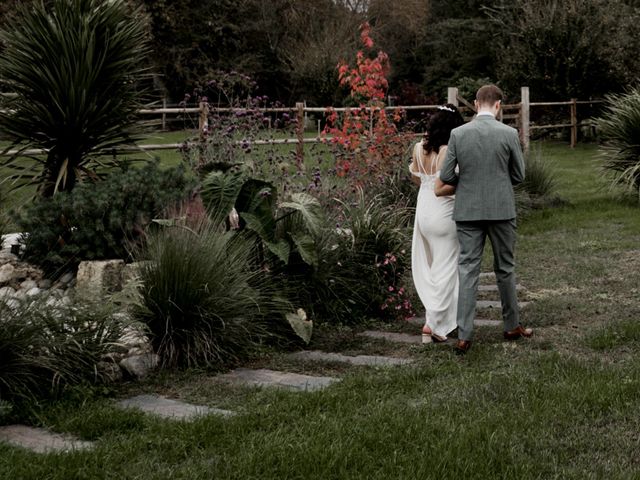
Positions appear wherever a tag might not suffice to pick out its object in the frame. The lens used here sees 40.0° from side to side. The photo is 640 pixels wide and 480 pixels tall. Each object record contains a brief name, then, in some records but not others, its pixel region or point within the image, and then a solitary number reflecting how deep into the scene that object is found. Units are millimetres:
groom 6301
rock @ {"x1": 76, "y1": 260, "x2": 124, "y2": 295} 6883
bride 6758
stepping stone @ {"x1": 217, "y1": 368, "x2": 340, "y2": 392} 5353
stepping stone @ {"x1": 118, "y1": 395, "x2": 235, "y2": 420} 4723
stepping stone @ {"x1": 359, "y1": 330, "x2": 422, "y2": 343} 6858
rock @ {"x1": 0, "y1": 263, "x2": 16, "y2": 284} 7191
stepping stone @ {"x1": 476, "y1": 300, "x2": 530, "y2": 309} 7934
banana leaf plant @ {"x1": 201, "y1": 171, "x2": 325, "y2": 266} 6816
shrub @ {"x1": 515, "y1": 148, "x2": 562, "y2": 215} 14250
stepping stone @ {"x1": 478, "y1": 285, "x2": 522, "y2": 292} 8805
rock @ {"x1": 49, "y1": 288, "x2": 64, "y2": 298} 5617
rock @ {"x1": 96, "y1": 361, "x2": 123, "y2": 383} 5406
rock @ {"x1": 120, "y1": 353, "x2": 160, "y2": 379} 5594
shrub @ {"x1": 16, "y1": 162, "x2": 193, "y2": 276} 7176
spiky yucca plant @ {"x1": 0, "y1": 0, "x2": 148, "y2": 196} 8242
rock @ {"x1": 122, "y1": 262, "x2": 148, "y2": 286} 6133
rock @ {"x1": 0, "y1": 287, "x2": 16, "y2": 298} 6823
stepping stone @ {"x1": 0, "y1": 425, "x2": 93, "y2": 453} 4230
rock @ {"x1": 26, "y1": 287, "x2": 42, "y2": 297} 6866
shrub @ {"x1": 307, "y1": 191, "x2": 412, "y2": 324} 7355
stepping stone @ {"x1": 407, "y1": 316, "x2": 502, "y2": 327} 7238
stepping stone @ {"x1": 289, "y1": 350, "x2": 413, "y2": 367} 5961
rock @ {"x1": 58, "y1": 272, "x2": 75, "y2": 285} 7238
